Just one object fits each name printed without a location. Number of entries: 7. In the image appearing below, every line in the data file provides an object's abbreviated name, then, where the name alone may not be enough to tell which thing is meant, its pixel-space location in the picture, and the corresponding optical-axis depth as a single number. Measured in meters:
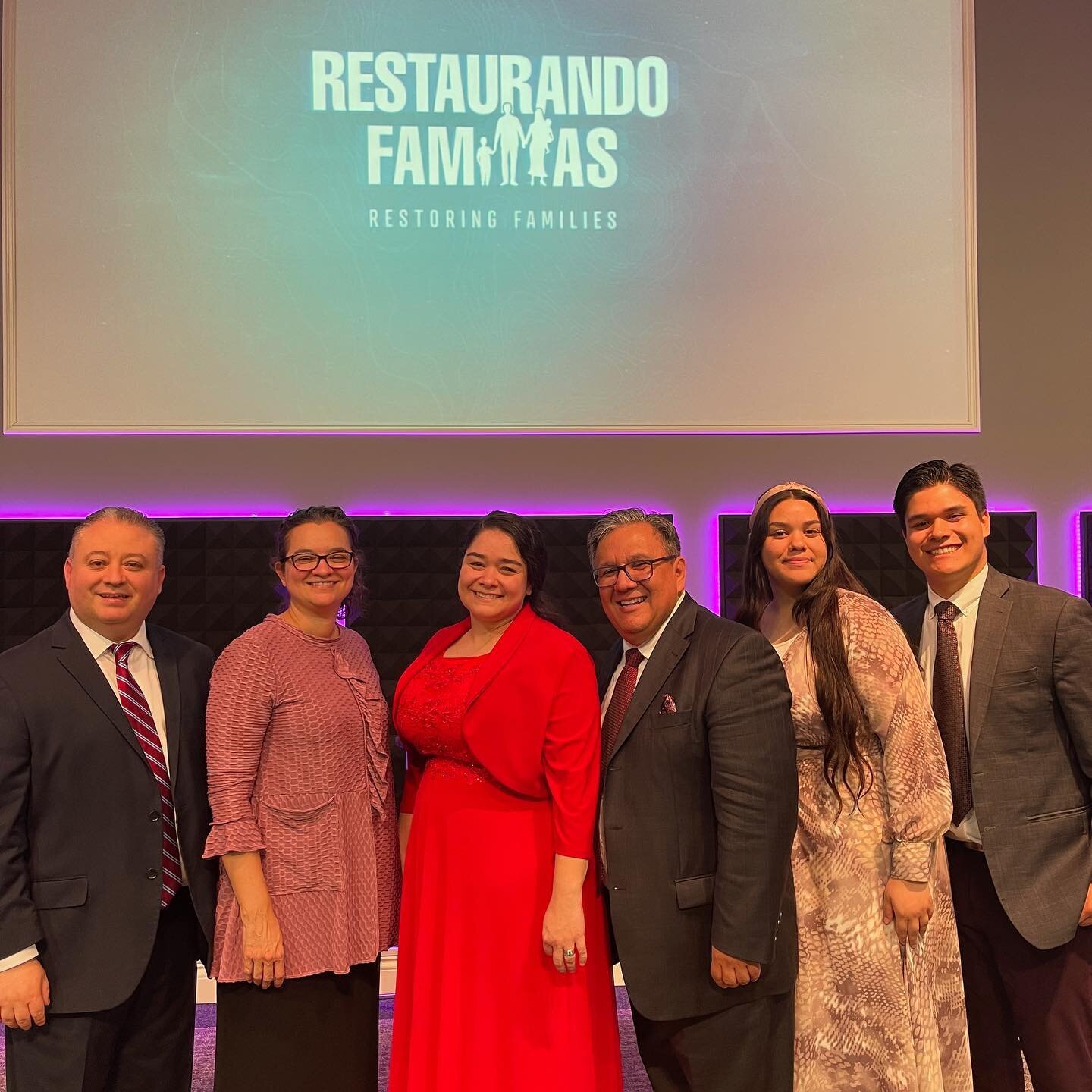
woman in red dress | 2.05
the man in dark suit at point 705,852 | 1.97
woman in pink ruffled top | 2.07
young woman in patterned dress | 2.04
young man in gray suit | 2.19
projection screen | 3.67
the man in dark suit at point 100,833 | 2.03
